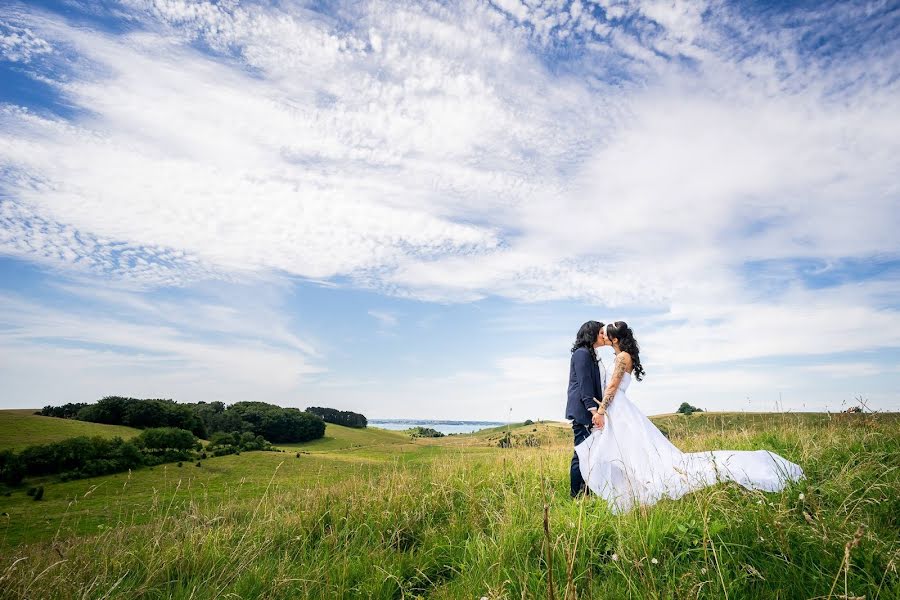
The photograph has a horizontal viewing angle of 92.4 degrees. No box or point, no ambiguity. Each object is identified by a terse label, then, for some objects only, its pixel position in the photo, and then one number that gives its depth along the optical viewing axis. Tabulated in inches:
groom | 302.2
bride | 231.5
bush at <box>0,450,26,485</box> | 1856.5
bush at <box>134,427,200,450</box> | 2490.2
